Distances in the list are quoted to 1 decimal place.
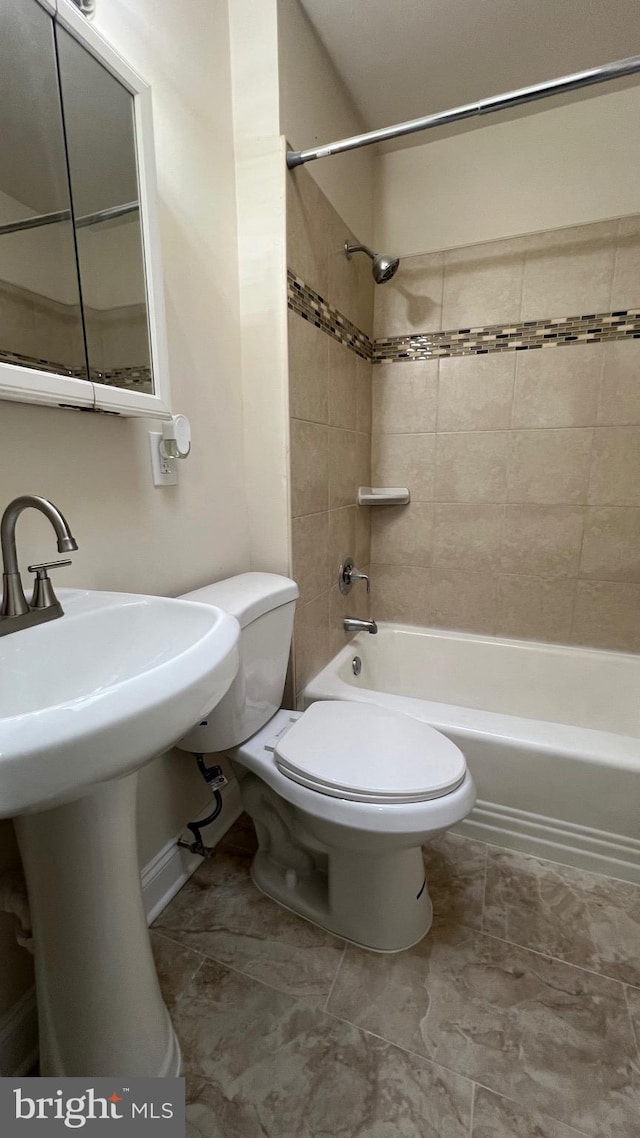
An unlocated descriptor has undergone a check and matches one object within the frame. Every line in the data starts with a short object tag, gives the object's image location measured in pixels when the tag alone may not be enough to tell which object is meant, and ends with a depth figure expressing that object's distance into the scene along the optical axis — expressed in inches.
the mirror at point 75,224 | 29.3
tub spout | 71.3
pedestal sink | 22.1
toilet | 38.3
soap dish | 77.6
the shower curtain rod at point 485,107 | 39.0
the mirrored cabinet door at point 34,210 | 29.0
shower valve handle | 72.2
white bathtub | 49.2
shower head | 64.4
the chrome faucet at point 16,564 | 27.5
